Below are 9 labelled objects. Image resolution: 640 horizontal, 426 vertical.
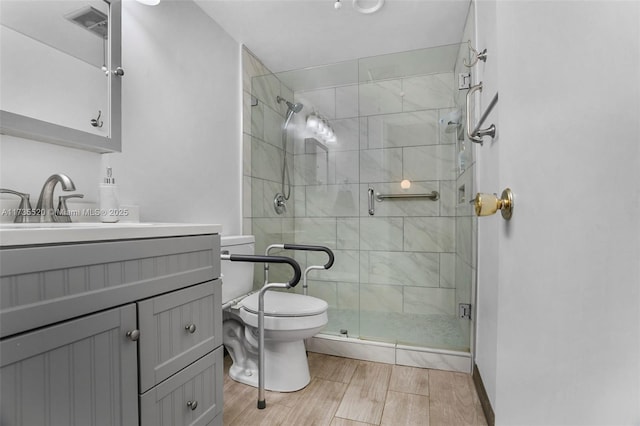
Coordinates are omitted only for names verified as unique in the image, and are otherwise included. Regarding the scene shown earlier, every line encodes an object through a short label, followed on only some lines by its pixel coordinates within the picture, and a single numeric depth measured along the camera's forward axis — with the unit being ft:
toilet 5.48
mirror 3.67
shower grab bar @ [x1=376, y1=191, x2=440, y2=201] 8.04
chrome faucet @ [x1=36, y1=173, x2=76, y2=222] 3.76
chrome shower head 8.79
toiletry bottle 4.36
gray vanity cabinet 2.17
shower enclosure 7.86
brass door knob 1.86
